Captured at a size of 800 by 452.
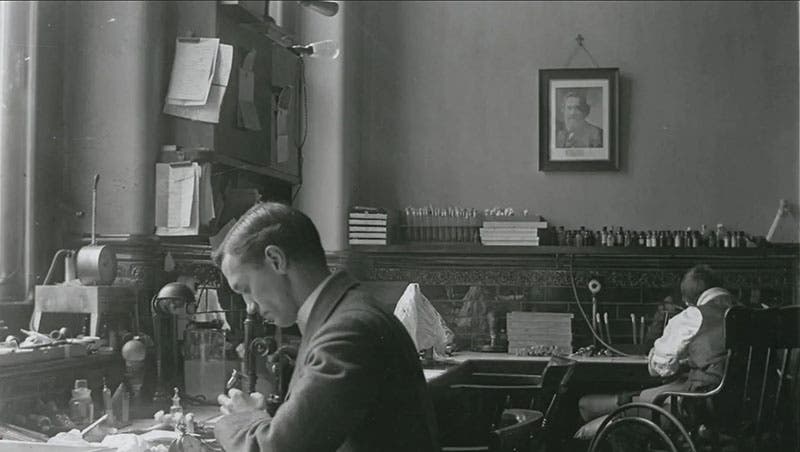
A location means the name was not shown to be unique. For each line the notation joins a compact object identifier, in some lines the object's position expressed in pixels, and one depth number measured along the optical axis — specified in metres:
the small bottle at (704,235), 7.38
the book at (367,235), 7.48
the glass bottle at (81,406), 3.61
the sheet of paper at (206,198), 4.97
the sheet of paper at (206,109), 4.91
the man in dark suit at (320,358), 2.00
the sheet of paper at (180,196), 4.82
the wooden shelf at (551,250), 7.27
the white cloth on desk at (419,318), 5.99
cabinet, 5.05
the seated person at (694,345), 5.66
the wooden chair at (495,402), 3.46
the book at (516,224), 7.51
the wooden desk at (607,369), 6.67
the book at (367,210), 7.49
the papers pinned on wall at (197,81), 4.90
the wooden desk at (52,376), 3.45
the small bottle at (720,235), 7.34
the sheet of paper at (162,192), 4.80
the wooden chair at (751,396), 4.92
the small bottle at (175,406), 3.63
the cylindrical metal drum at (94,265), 4.19
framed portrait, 7.66
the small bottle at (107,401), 3.70
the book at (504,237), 7.49
